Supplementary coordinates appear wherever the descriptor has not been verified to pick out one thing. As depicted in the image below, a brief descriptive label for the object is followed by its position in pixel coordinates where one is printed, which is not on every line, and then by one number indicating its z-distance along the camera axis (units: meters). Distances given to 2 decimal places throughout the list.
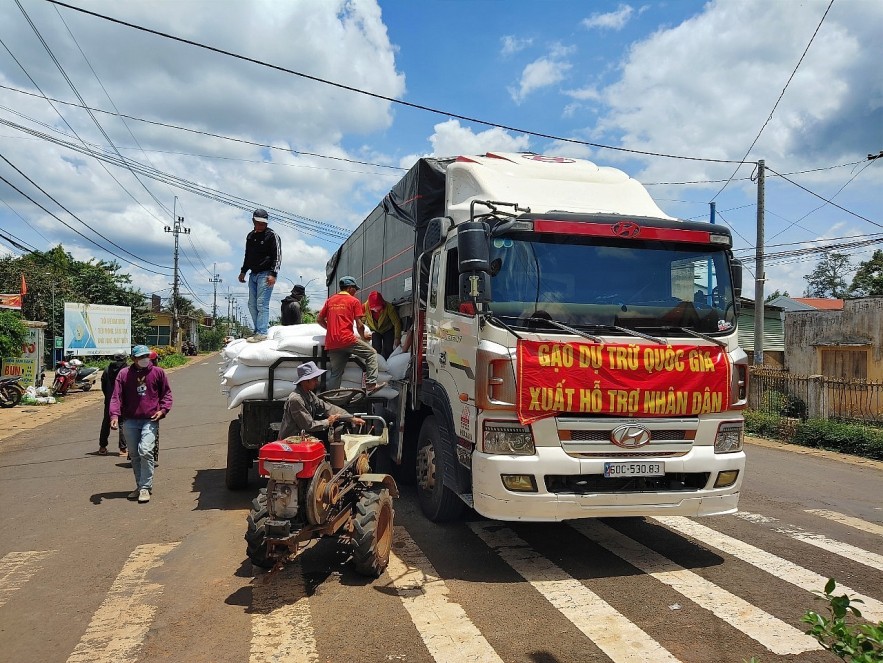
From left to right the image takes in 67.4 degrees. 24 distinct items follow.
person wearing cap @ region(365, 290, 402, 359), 8.21
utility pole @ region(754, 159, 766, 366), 19.77
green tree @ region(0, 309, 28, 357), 17.94
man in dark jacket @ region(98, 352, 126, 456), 10.31
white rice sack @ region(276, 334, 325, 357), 7.24
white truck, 4.91
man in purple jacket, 7.51
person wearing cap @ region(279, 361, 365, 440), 5.25
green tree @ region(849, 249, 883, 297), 43.03
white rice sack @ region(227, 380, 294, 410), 7.02
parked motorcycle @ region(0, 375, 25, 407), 16.62
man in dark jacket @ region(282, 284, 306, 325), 9.21
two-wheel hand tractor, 4.44
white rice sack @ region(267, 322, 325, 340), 7.55
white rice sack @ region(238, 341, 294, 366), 7.08
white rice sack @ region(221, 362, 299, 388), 7.09
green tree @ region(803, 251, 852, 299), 57.97
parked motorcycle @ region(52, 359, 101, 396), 19.64
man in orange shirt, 7.11
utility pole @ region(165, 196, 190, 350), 52.53
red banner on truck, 4.88
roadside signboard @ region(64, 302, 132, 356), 23.81
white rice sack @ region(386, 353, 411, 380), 7.21
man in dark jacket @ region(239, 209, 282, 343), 8.99
